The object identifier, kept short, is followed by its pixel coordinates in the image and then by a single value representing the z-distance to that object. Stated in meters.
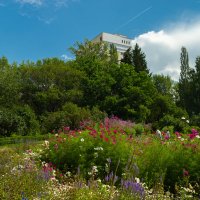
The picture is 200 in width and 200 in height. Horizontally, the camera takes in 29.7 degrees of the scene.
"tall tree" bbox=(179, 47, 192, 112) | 51.12
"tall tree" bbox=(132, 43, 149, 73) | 46.35
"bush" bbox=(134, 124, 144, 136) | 27.59
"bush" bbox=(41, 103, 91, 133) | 27.82
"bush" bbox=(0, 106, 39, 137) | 26.77
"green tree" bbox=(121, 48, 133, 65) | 47.25
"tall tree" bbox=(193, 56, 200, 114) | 49.86
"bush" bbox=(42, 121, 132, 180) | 8.59
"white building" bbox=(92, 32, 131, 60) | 98.62
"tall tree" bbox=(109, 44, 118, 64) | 50.67
